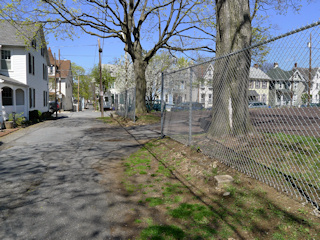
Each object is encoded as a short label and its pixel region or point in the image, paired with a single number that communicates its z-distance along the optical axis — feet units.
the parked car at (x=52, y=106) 109.06
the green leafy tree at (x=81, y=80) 230.36
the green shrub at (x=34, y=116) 64.54
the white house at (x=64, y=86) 152.05
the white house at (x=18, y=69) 60.36
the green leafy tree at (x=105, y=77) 183.99
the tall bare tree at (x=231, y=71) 17.51
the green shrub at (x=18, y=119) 52.60
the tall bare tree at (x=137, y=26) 54.80
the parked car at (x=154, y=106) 110.81
